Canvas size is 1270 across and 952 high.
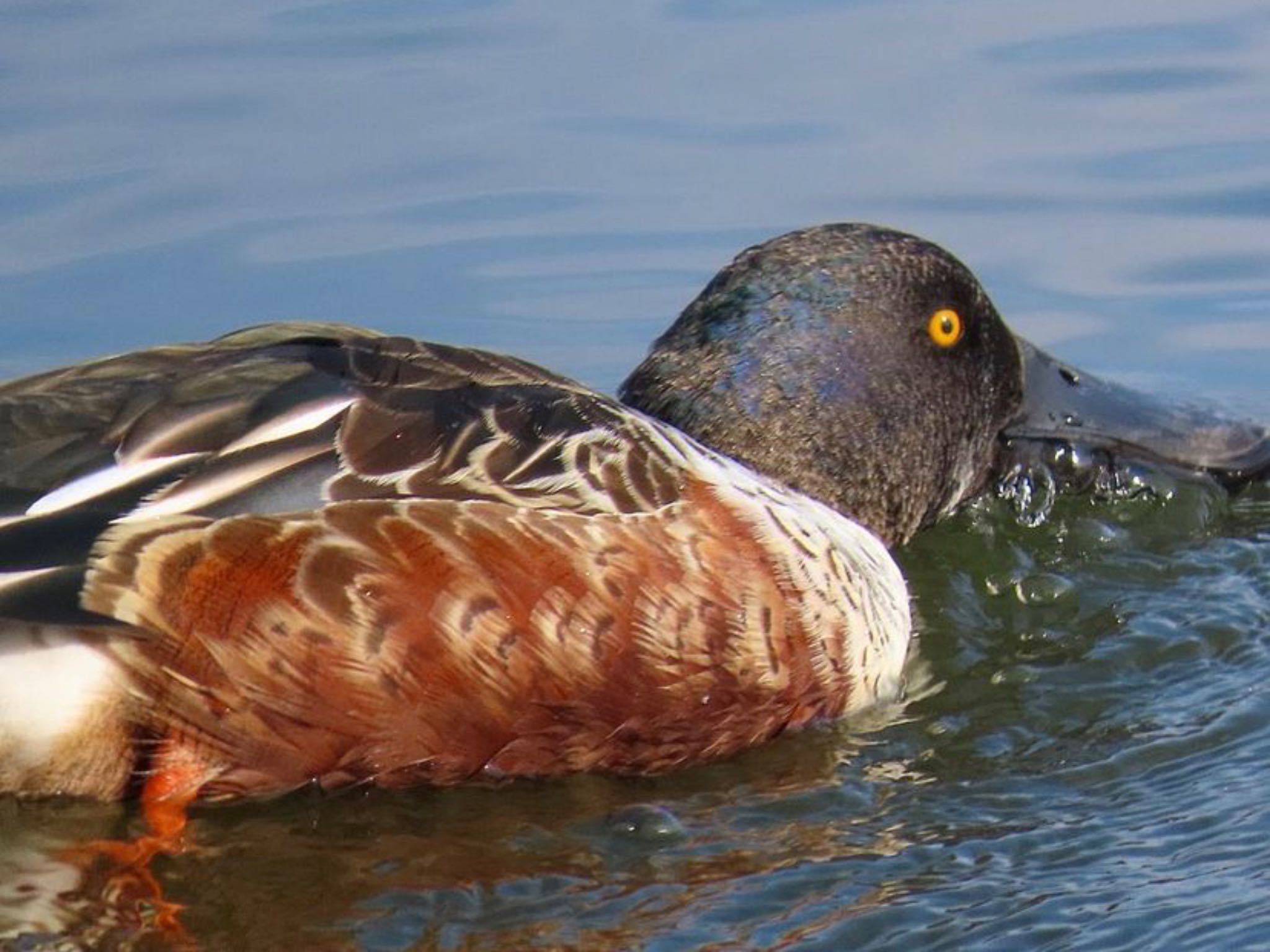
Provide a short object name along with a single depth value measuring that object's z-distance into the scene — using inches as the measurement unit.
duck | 410.3
